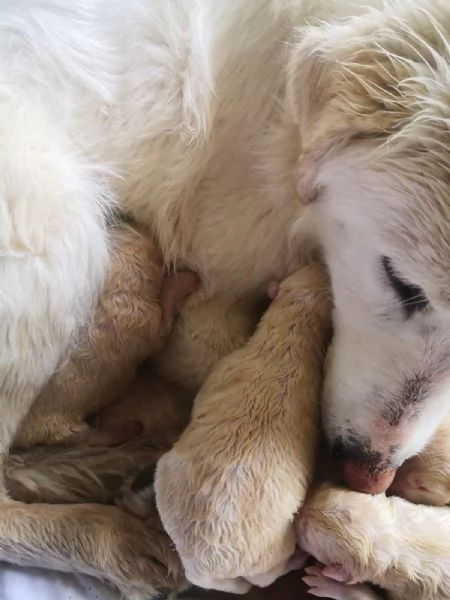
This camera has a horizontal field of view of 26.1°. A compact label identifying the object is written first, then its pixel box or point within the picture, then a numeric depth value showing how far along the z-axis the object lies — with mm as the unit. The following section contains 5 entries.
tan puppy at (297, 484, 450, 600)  462
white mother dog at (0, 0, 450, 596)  450
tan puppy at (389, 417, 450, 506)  501
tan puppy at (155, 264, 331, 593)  457
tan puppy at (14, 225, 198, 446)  551
